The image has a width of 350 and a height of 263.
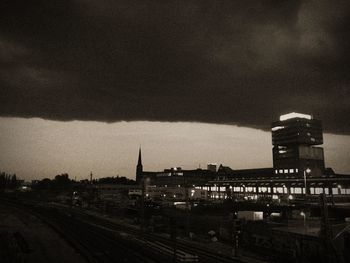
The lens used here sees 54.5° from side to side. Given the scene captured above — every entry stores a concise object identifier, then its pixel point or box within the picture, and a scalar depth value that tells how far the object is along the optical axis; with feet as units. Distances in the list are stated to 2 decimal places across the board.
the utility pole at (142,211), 194.56
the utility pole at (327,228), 107.65
